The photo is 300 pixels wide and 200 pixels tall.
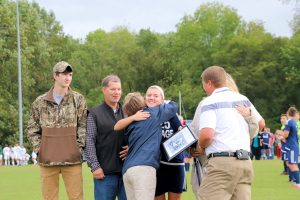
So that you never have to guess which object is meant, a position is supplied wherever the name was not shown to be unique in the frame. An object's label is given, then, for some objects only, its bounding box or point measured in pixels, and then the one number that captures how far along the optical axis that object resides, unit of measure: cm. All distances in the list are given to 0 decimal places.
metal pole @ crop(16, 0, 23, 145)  7500
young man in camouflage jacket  1302
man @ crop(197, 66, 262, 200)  1167
